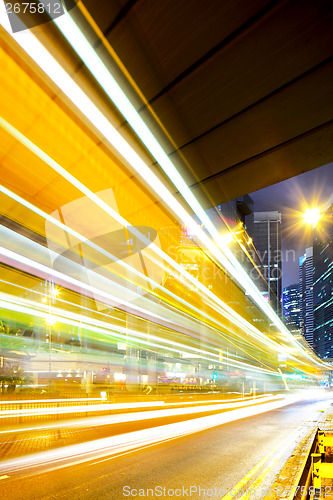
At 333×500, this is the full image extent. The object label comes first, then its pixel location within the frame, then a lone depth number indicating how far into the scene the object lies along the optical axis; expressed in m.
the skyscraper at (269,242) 159.25
